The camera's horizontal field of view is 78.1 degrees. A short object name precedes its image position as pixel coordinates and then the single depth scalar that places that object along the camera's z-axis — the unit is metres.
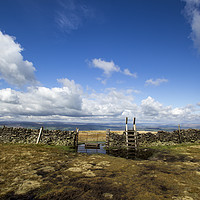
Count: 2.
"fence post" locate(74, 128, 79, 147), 18.09
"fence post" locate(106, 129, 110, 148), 17.21
